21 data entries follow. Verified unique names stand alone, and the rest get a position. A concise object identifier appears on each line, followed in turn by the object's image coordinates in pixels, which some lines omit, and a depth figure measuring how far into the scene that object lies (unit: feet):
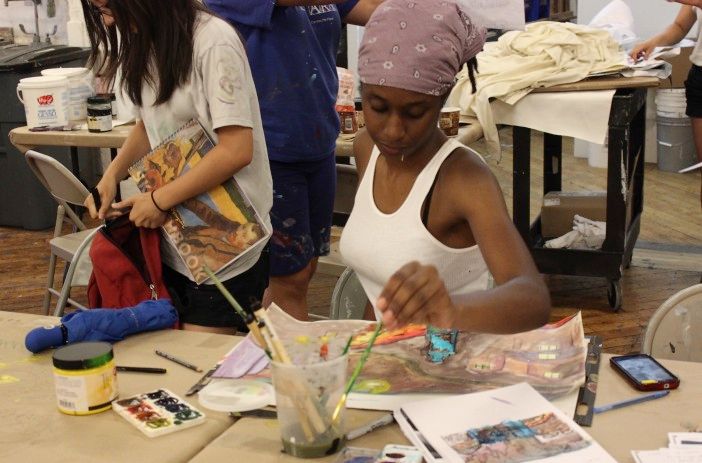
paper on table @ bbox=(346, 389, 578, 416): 10.07
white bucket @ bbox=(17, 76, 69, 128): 17.19
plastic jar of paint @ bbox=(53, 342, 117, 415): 10.11
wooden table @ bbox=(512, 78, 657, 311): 16.42
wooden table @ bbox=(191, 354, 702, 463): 9.71
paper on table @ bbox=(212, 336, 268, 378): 10.50
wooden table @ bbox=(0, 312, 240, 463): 9.82
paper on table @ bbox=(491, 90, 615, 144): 16.34
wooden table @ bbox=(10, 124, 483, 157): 16.36
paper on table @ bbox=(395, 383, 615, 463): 9.56
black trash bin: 20.94
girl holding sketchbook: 11.84
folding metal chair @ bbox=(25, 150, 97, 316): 14.91
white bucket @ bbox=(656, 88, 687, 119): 22.87
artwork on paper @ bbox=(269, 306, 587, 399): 10.22
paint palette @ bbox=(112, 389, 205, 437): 10.00
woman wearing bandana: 10.26
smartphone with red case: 10.18
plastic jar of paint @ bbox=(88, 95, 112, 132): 16.85
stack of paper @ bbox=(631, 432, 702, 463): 9.52
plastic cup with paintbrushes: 9.61
